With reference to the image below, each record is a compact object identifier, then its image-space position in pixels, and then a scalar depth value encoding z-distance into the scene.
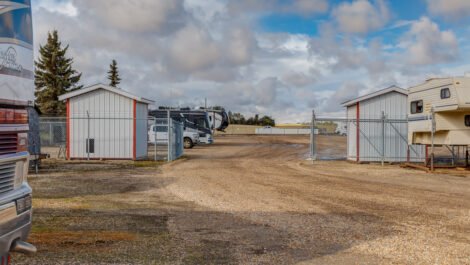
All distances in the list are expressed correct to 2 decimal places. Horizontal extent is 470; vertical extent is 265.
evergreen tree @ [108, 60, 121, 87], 64.44
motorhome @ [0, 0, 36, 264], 4.12
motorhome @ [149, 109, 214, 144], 32.78
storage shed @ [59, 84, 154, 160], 21.20
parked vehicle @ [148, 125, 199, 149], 30.37
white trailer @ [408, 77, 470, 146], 16.27
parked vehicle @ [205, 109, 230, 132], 38.17
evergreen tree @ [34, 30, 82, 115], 44.00
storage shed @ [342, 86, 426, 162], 22.00
